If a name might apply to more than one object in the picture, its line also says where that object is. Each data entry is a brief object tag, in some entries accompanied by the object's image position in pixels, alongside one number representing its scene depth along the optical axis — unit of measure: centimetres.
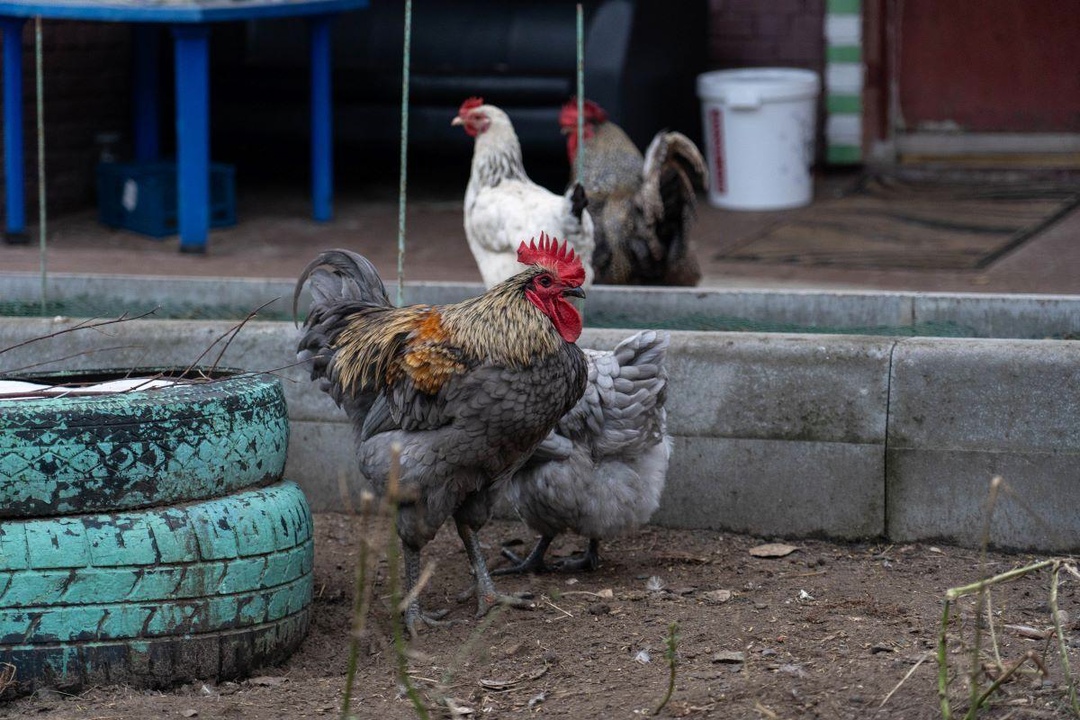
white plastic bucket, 1039
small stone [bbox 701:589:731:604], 431
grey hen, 444
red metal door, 1127
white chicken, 609
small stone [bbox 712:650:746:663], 376
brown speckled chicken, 714
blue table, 837
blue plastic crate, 991
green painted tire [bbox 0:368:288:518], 359
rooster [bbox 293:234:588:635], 401
